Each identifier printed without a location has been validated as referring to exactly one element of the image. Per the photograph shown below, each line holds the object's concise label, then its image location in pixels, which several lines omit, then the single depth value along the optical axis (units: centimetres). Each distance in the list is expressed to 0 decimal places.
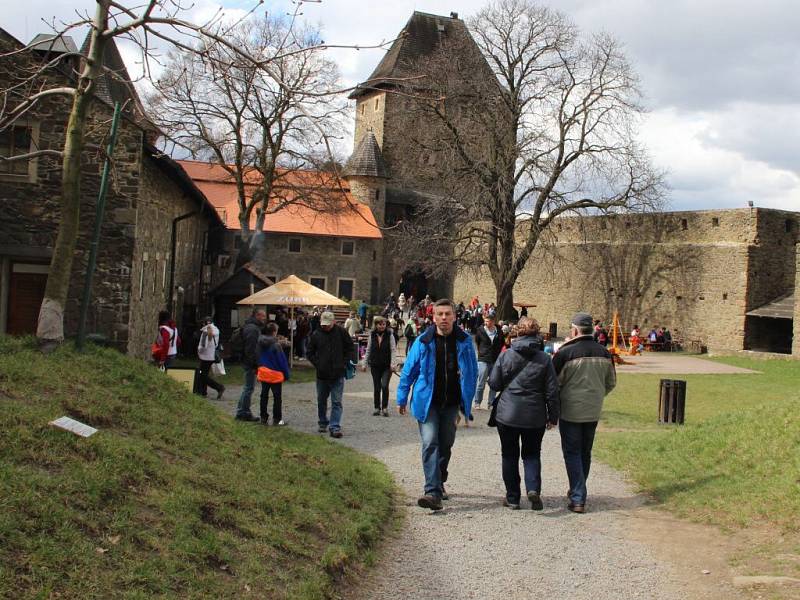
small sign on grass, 594
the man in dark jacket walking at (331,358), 1112
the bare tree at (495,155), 3362
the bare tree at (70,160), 812
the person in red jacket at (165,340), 1434
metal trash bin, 1360
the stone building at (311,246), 4888
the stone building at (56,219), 1454
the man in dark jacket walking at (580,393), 738
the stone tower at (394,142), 5562
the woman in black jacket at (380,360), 1371
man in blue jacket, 720
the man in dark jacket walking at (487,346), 1430
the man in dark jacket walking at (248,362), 1178
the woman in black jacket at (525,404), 720
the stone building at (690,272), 3234
